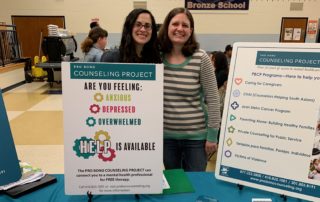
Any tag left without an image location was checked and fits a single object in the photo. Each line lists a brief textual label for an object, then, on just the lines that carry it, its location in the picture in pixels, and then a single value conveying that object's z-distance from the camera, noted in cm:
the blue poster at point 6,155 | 110
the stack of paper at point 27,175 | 128
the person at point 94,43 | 390
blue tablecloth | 121
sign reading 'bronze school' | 859
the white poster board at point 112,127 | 114
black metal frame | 724
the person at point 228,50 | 572
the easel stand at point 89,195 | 120
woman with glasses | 161
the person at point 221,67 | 324
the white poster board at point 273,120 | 114
